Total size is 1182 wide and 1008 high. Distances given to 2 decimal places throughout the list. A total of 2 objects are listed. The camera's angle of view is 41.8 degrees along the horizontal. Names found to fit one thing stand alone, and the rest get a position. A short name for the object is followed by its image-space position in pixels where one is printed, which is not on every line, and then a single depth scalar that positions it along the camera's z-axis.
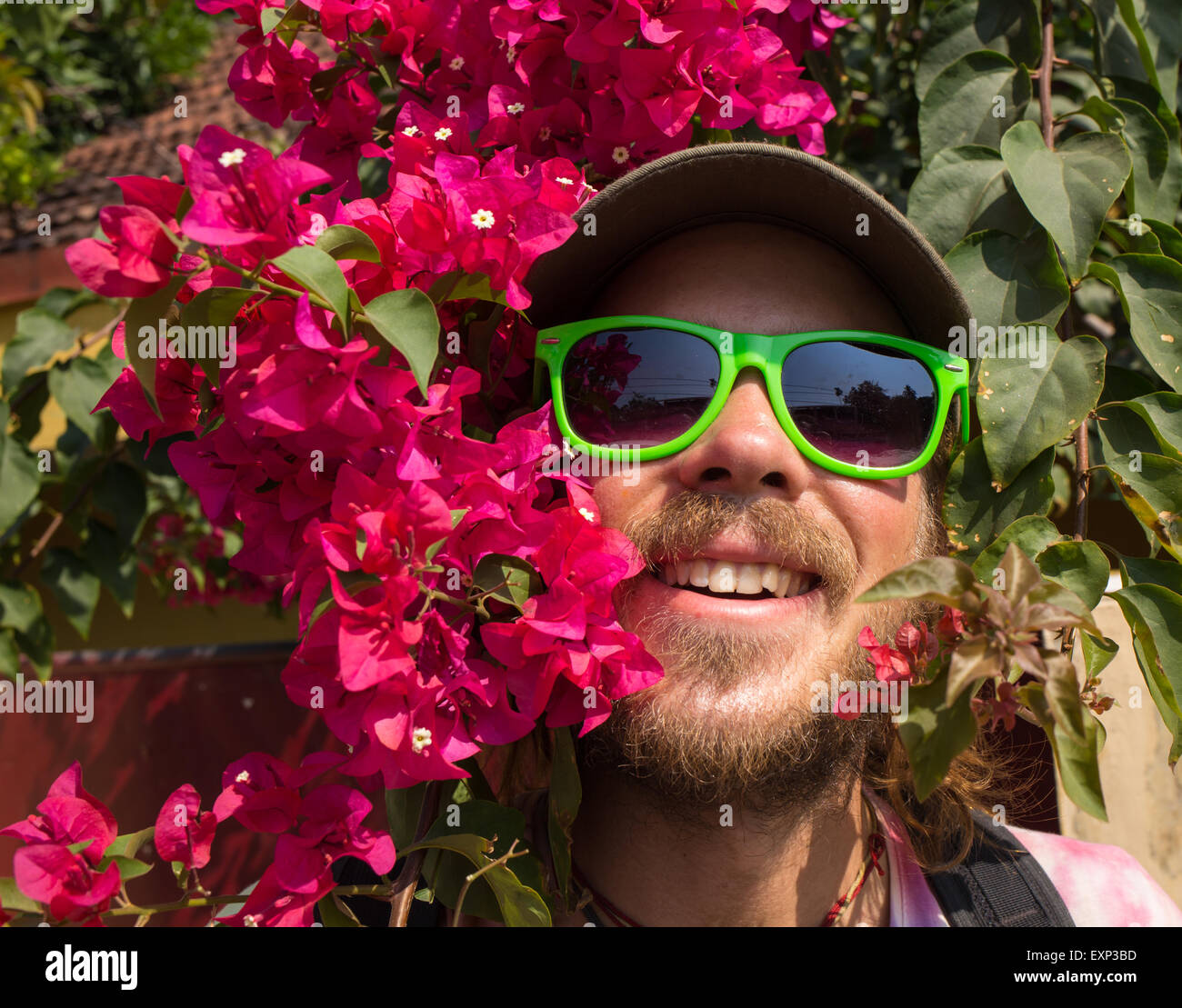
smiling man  0.47
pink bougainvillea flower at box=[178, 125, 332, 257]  0.39
